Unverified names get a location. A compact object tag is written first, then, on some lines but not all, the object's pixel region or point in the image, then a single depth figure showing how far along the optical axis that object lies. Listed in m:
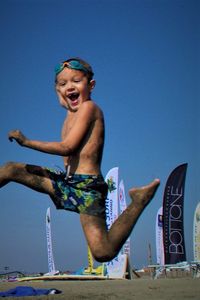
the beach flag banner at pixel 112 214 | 16.05
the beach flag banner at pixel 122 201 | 16.70
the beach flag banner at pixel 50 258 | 23.84
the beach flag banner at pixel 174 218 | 16.20
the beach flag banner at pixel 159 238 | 18.97
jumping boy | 3.48
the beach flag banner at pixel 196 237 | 16.39
